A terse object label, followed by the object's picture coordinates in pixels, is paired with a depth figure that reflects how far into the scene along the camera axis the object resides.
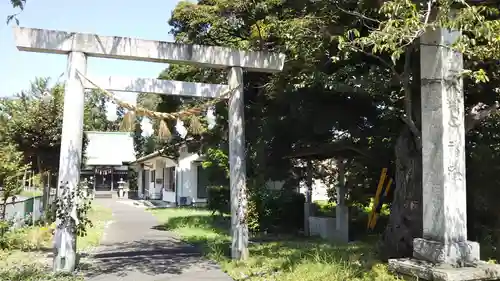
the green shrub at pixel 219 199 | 16.83
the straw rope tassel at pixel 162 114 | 9.70
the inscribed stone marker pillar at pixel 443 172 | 6.20
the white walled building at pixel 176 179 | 30.45
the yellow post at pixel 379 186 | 12.91
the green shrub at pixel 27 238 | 12.06
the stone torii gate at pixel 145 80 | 9.38
